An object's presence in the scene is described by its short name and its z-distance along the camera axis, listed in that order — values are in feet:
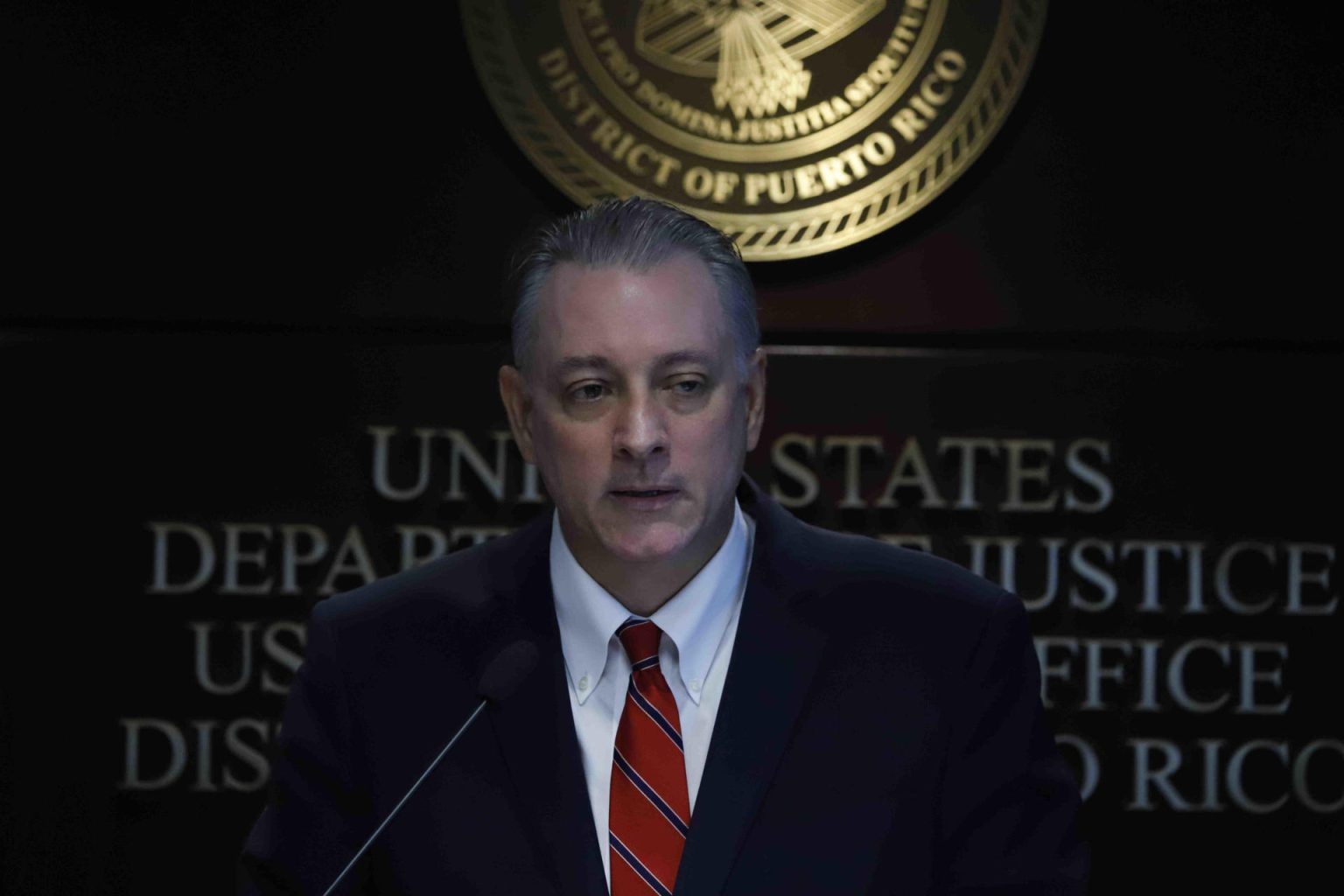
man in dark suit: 16.61
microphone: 16.27
